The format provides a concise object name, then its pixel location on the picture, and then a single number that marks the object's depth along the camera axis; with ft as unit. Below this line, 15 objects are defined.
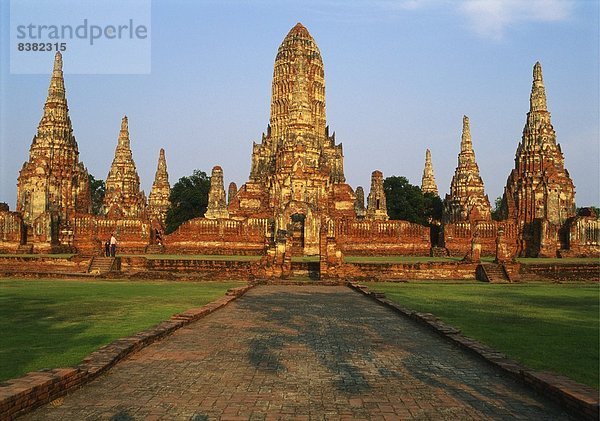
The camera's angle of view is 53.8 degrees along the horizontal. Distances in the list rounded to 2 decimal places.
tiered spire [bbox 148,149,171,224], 215.10
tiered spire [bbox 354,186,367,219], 167.32
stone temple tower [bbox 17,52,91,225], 129.80
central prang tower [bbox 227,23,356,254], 121.49
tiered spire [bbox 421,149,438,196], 243.97
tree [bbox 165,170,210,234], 214.07
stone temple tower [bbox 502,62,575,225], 128.36
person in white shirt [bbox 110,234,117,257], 89.66
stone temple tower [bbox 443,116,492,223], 148.66
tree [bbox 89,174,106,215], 247.40
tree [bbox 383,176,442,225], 214.48
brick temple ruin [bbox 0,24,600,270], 118.52
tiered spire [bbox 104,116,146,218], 161.38
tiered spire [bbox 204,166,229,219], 151.86
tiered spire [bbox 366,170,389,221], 156.97
